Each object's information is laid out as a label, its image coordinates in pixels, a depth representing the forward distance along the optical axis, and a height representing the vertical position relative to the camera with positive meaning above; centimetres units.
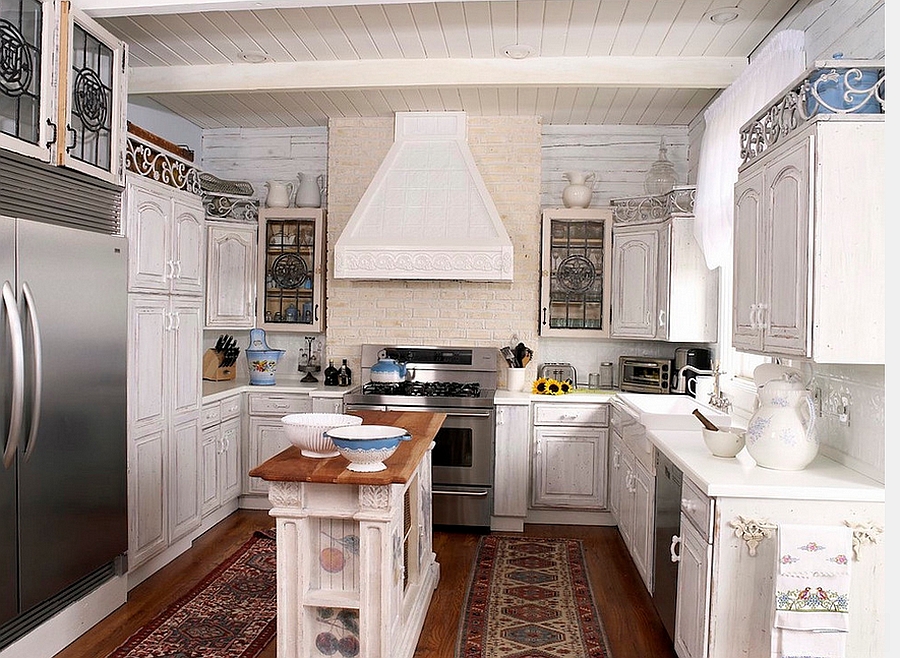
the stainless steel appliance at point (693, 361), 504 -19
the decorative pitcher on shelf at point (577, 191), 553 +104
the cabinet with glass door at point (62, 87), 285 +99
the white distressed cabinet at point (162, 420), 388 -55
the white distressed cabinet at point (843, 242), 247 +31
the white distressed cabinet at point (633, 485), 374 -87
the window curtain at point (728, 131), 346 +113
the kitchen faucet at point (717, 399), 411 -37
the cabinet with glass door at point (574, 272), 552 +44
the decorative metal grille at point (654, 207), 493 +88
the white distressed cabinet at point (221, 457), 487 -91
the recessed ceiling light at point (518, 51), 416 +158
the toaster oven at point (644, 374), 521 -30
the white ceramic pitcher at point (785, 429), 274 -35
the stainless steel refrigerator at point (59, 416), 278 -39
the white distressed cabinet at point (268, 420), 543 -69
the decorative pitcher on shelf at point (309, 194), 586 +104
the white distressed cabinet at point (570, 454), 516 -86
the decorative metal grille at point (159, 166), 394 +90
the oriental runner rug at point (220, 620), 327 -142
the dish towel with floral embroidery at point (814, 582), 240 -80
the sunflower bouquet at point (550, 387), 530 -40
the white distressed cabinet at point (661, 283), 490 +34
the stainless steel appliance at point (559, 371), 571 -31
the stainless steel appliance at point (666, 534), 313 -91
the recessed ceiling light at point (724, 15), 362 +157
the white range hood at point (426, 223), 516 +75
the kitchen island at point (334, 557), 272 -87
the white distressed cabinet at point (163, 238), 388 +48
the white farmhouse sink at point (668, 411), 387 -45
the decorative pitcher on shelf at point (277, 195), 582 +102
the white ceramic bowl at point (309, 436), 282 -42
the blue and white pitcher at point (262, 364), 555 -29
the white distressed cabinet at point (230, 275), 556 +37
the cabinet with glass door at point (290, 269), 579 +44
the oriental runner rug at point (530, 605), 336 -141
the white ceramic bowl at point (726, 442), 296 -43
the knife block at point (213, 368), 584 -34
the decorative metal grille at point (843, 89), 248 +83
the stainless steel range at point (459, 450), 502 -82
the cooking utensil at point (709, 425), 305 -38
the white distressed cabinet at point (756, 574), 247 -82
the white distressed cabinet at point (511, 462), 511 -91
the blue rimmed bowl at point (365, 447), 261 -43
